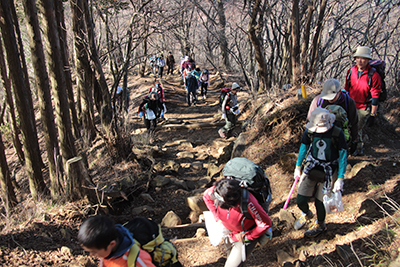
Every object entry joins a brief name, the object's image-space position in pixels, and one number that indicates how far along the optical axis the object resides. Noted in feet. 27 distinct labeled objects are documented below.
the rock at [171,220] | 16.72
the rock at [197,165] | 25.85
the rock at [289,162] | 18.25
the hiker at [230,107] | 27.04
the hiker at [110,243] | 5.75
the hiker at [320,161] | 10.03
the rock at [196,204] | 18.25
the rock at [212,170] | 23.20
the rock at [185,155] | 28.07
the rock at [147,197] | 20.25
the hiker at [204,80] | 47.73
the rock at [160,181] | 21.90
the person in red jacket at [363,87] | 14.42
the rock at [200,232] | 14.66
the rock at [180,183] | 22.06
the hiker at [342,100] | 12.00
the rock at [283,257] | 11.27
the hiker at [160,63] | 61.51
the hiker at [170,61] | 69.59
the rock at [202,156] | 27.84
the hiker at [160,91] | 34.63
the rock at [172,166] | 24.92
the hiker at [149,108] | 31.35
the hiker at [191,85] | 42.86
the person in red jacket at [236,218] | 7.99
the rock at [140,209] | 18.42
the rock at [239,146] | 23.34
